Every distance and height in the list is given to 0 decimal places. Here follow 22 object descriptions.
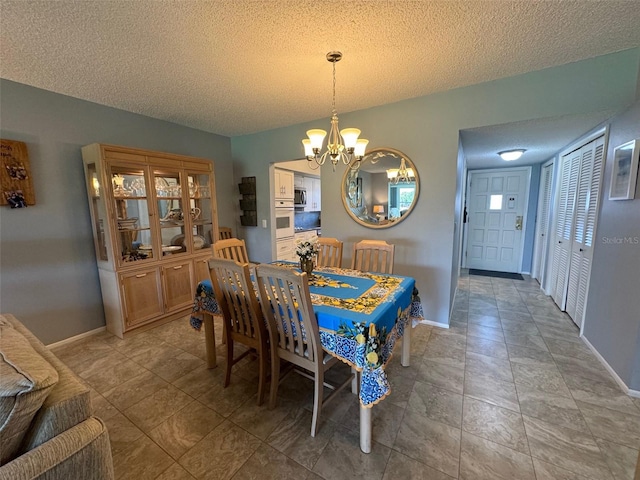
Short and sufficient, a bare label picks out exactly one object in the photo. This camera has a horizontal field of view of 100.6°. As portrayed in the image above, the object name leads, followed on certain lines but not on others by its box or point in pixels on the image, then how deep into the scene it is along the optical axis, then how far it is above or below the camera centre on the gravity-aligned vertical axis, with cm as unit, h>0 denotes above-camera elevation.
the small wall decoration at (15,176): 228 +31
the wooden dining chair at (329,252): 272 -47
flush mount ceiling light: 353 +69
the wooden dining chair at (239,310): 172 -71
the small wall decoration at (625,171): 193 +25
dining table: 140 -69
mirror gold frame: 301 +21
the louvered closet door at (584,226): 262 -23
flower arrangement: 218 -35
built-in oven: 440 -18
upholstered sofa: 78 -70
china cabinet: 269 -22
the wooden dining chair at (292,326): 147 -72
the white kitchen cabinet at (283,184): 427 +39
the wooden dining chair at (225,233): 405 -37
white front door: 501 -24
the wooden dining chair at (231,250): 244 -40
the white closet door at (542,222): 419 -30
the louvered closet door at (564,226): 322 -28
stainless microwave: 534 +22
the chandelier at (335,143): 193 +48
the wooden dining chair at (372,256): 250 -48
